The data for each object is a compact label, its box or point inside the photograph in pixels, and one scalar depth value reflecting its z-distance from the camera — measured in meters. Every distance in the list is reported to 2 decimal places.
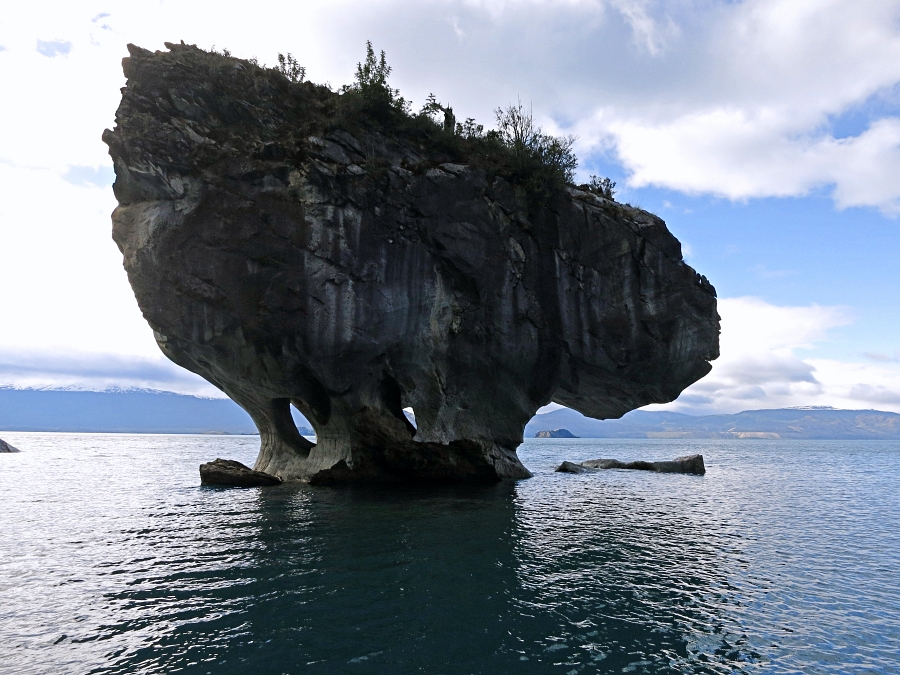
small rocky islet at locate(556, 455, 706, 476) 42.62
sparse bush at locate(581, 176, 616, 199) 30.31
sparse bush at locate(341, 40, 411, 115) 25.70
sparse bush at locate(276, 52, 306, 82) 26.61
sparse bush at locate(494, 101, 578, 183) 27.52
